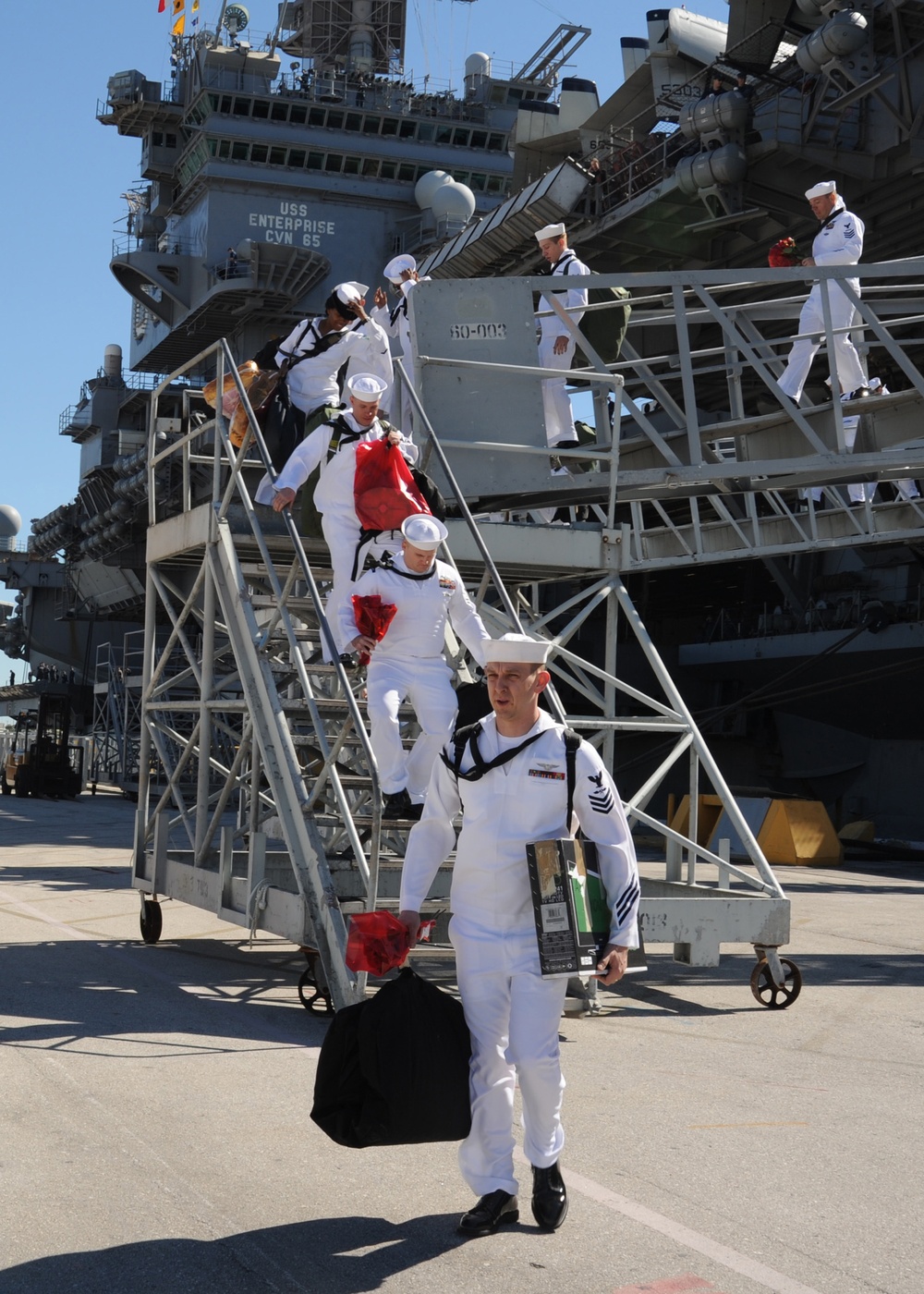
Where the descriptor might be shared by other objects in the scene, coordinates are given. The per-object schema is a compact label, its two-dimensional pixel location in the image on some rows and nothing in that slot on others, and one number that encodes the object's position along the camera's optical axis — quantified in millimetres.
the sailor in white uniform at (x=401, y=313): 10938
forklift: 37250
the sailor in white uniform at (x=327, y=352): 10305
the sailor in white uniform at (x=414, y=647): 7762
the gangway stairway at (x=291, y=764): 7906
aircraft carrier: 9906
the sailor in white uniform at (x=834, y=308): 12227
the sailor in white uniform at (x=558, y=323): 11906
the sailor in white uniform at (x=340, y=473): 8633
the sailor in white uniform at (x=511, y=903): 4547
